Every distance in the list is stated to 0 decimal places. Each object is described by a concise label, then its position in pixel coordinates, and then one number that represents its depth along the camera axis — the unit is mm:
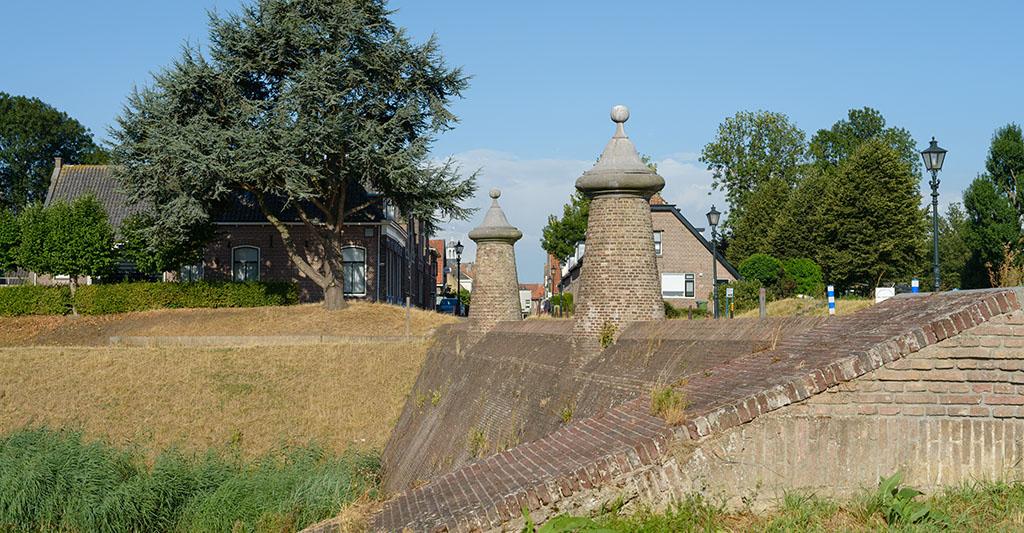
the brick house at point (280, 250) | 42500
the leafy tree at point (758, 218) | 64438
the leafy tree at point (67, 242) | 37750
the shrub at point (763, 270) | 37531
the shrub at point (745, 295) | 32353
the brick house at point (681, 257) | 55094
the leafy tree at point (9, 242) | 38781
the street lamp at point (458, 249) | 48712
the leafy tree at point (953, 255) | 58553
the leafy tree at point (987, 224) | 53250
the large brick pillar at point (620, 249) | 14336
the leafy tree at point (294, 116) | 33844
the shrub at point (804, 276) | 37031
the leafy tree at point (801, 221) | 55562
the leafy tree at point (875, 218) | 47375
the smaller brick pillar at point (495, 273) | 25125
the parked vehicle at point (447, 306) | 64688
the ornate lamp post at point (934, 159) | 20625
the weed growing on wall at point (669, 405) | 7793
